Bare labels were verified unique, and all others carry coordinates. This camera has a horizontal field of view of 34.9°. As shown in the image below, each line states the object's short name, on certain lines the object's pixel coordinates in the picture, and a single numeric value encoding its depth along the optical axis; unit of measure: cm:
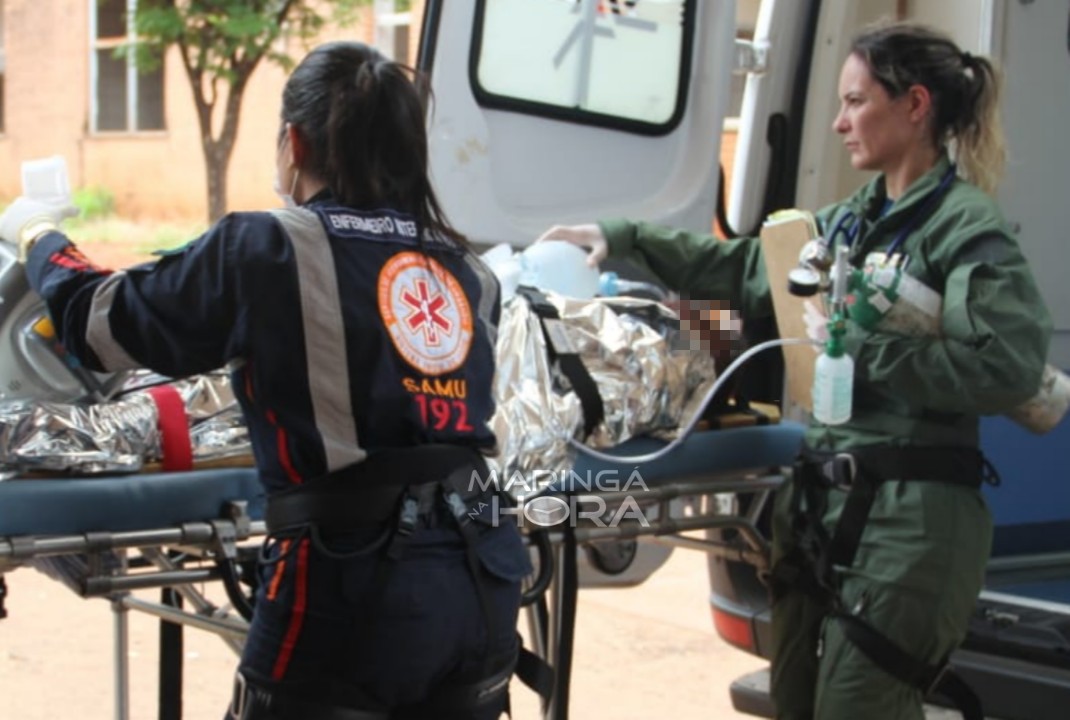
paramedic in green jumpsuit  278
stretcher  260
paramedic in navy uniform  225
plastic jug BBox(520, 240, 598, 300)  337
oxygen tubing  305
